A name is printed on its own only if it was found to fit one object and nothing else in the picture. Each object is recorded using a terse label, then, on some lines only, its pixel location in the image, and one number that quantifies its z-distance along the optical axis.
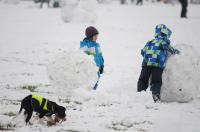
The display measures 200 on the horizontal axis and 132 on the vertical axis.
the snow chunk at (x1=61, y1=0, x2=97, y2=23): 53.84
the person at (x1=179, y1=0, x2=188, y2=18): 57.58
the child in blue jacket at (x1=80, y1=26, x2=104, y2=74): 19.05
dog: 13.87
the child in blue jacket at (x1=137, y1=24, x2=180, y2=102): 18.39
